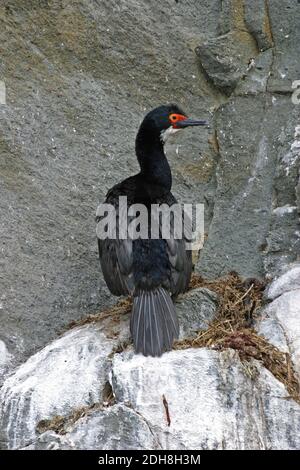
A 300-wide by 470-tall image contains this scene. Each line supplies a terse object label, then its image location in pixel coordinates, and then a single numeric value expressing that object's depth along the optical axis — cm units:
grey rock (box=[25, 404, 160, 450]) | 1048
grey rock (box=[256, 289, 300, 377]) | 1192
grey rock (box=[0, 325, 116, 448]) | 1125
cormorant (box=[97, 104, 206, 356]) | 1208
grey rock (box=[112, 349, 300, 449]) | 1065
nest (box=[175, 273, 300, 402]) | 1148
